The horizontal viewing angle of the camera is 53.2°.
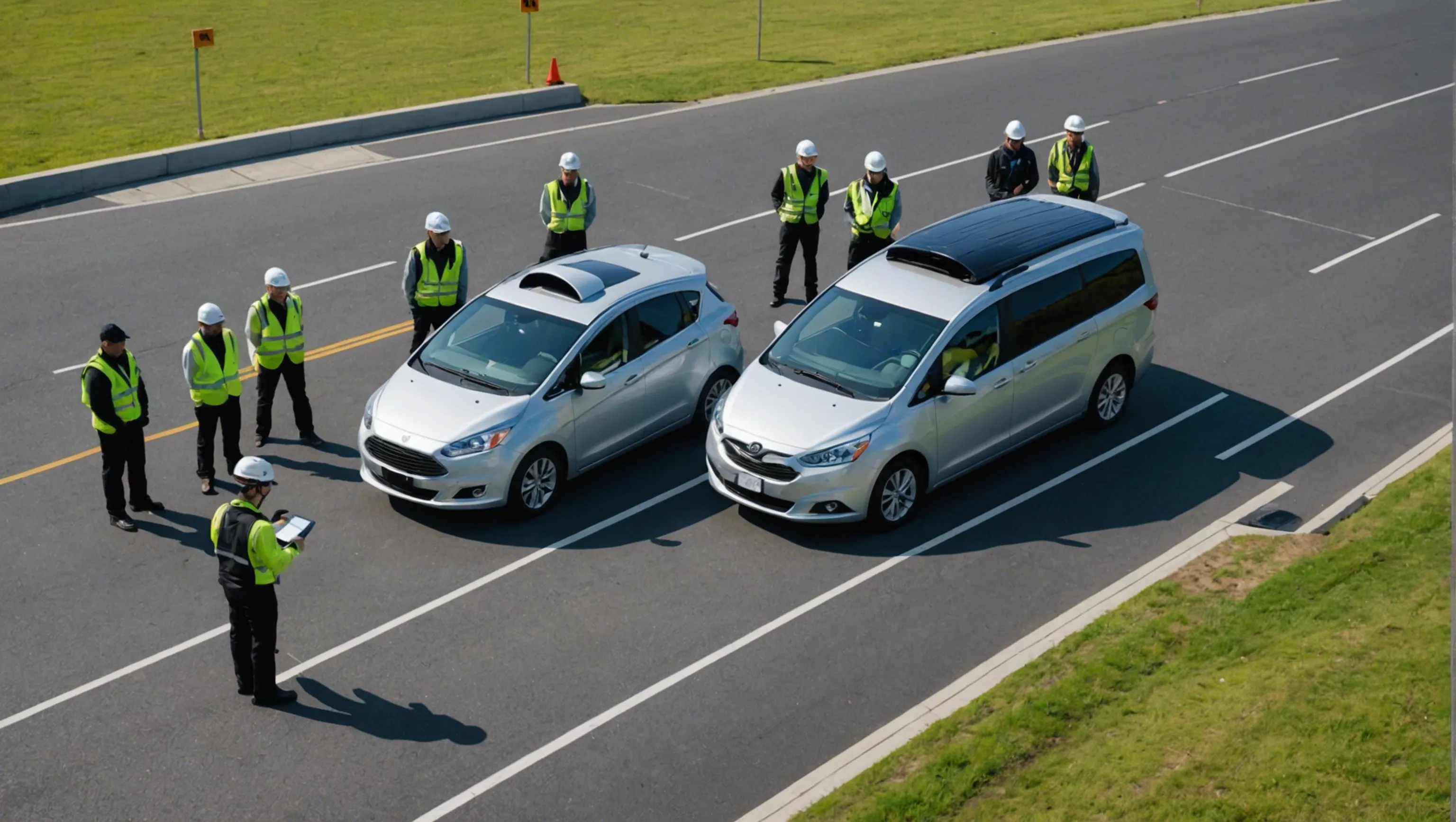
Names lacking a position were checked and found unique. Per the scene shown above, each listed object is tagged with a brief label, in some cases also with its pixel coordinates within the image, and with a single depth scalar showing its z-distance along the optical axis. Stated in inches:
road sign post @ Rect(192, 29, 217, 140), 928.9
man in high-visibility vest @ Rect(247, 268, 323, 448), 532.4
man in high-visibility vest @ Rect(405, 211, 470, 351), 574.9
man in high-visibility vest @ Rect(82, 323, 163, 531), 472.7
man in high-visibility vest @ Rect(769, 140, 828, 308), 666.2
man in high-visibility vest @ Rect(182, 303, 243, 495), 501.0
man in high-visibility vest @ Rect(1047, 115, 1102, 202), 689.0
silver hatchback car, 483.2
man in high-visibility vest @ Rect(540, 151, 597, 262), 652.7
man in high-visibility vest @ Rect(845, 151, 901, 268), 647.8
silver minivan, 480.4
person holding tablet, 379.2
